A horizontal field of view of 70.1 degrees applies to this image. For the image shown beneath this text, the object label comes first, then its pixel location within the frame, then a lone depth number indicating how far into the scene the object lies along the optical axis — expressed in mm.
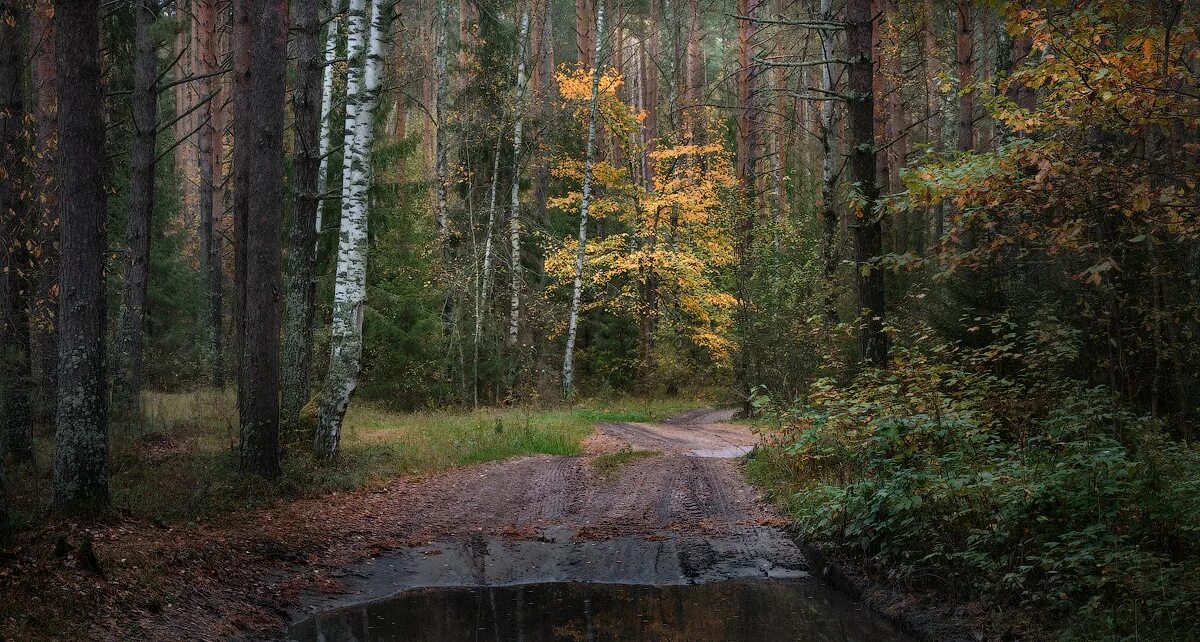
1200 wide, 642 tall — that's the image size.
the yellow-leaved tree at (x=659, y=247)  26594
